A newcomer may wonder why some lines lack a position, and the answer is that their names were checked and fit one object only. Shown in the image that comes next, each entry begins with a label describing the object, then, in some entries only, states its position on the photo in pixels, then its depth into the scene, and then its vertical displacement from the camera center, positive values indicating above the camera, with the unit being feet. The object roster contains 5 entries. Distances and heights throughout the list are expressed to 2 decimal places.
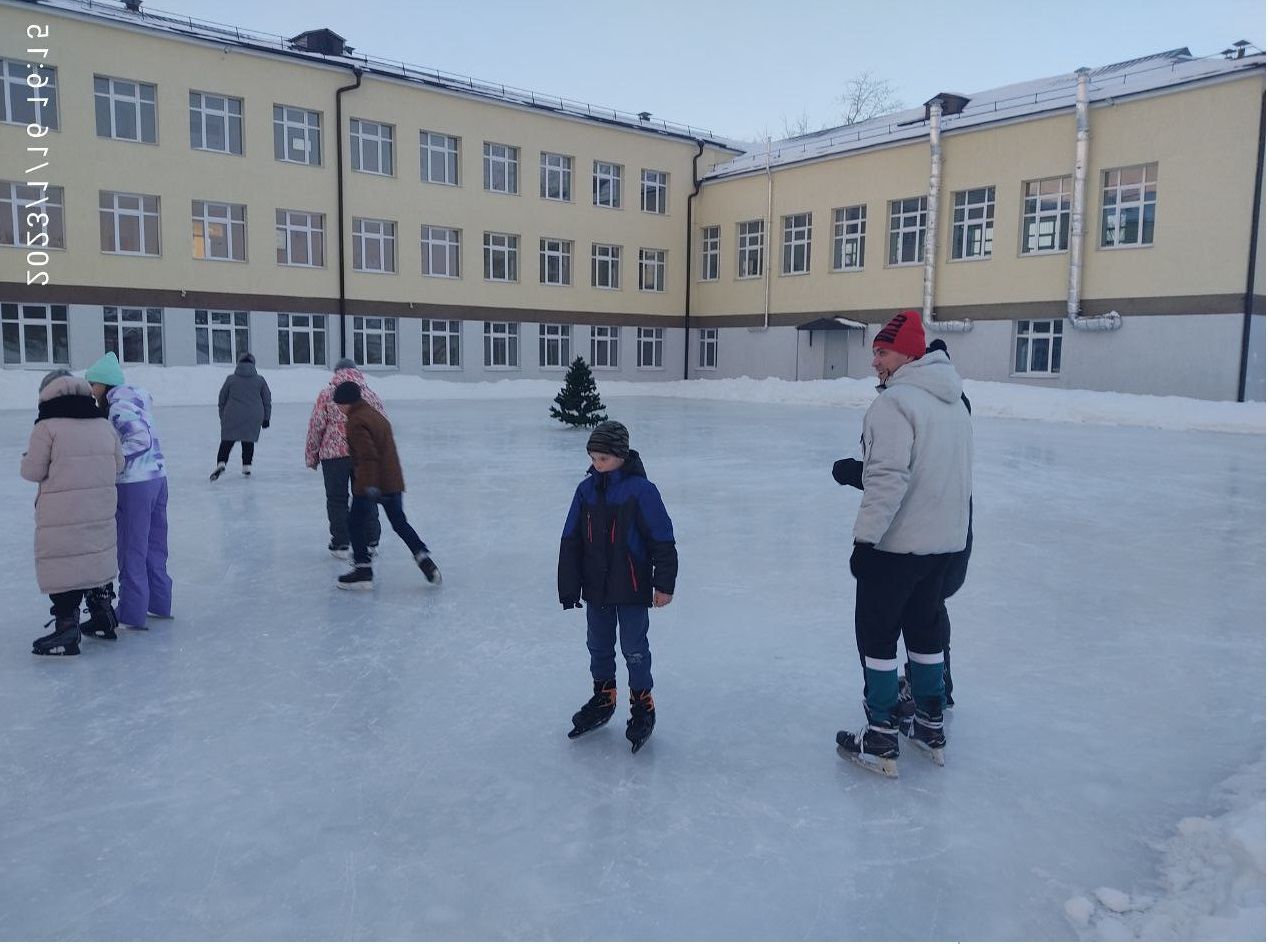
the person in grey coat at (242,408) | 38.06 -1.46
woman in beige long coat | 17.29 -2.34
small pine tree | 64.08 -1.66
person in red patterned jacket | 23.58 -1.83
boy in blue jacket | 13.76 -2.65
